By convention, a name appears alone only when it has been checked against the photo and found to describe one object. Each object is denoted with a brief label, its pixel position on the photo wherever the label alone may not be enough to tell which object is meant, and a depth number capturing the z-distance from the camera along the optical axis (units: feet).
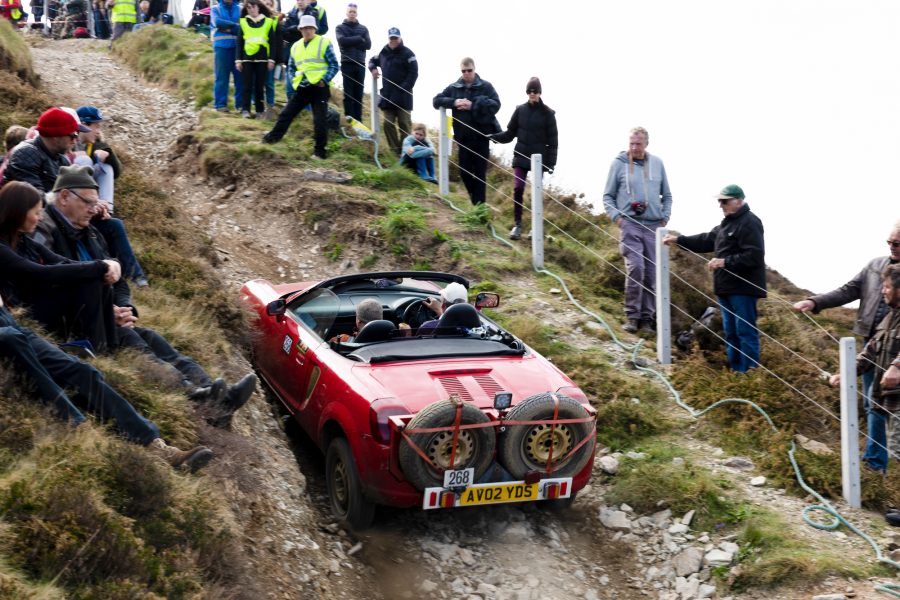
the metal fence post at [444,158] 47.73
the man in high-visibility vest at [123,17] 80.94
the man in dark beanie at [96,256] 23.95
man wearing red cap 28.12
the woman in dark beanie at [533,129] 43.32
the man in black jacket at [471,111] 46.55
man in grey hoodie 36.52
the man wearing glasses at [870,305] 26.71
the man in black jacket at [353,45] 55.72
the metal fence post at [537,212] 40.81
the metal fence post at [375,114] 56.13
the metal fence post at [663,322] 33.97
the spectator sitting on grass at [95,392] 19.67
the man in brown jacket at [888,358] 24.97
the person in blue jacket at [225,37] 56.18
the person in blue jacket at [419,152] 52.37
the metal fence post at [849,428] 24.93
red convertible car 22.56
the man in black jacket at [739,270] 32.07
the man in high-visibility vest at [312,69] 49.11
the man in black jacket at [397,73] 52.70
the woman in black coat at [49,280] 21.89
